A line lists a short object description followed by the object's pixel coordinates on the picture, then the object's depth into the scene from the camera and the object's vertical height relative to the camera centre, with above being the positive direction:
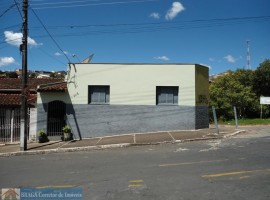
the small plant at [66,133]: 18.95 -1.38
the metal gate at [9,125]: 19.14 -0.90
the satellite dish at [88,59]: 21.14 +3.63
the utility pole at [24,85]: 15.64 +1.35
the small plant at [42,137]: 18.70 -1.61
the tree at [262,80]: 41.41 +4.43
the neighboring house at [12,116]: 19.17 -0.34
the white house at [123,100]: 19.27 +0.72
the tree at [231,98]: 38.28 +1.72
